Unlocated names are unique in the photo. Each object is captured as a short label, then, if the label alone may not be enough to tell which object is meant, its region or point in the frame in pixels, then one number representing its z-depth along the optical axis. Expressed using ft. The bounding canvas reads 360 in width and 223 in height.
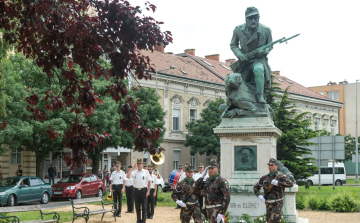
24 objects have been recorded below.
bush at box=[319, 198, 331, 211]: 62.13
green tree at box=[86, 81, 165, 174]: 102.27
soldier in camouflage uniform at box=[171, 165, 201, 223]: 35.81
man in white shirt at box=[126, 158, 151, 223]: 49.37
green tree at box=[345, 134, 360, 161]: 231.03
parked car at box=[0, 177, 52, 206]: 80.07
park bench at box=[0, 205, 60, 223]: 42.22
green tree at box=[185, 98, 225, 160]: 152.76
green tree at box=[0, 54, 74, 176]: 89.86
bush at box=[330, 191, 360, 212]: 60.23
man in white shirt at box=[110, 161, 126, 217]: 59.16
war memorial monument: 38.17
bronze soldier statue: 41.42
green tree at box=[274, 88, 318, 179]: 95.02
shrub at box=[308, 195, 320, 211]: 62.49
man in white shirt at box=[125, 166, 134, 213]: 60.75
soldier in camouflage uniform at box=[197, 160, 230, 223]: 30.63
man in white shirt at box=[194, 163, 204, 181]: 61.02
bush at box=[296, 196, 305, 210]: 62.03
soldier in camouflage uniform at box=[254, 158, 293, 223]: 33.99
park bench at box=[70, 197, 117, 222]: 49.84
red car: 94.02
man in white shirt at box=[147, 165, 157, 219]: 56.80
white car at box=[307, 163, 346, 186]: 153.23
